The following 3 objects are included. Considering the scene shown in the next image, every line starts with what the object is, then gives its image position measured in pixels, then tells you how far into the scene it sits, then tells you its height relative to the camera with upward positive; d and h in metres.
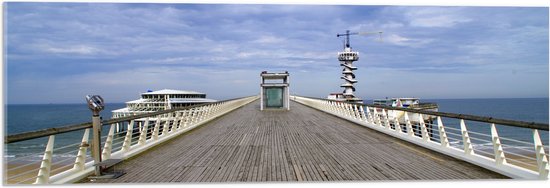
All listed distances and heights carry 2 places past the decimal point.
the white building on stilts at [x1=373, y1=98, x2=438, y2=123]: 35.35 -1.38
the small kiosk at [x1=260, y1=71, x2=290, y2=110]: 26.64 +0.04
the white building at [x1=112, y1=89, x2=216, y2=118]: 54.12 -0.95
